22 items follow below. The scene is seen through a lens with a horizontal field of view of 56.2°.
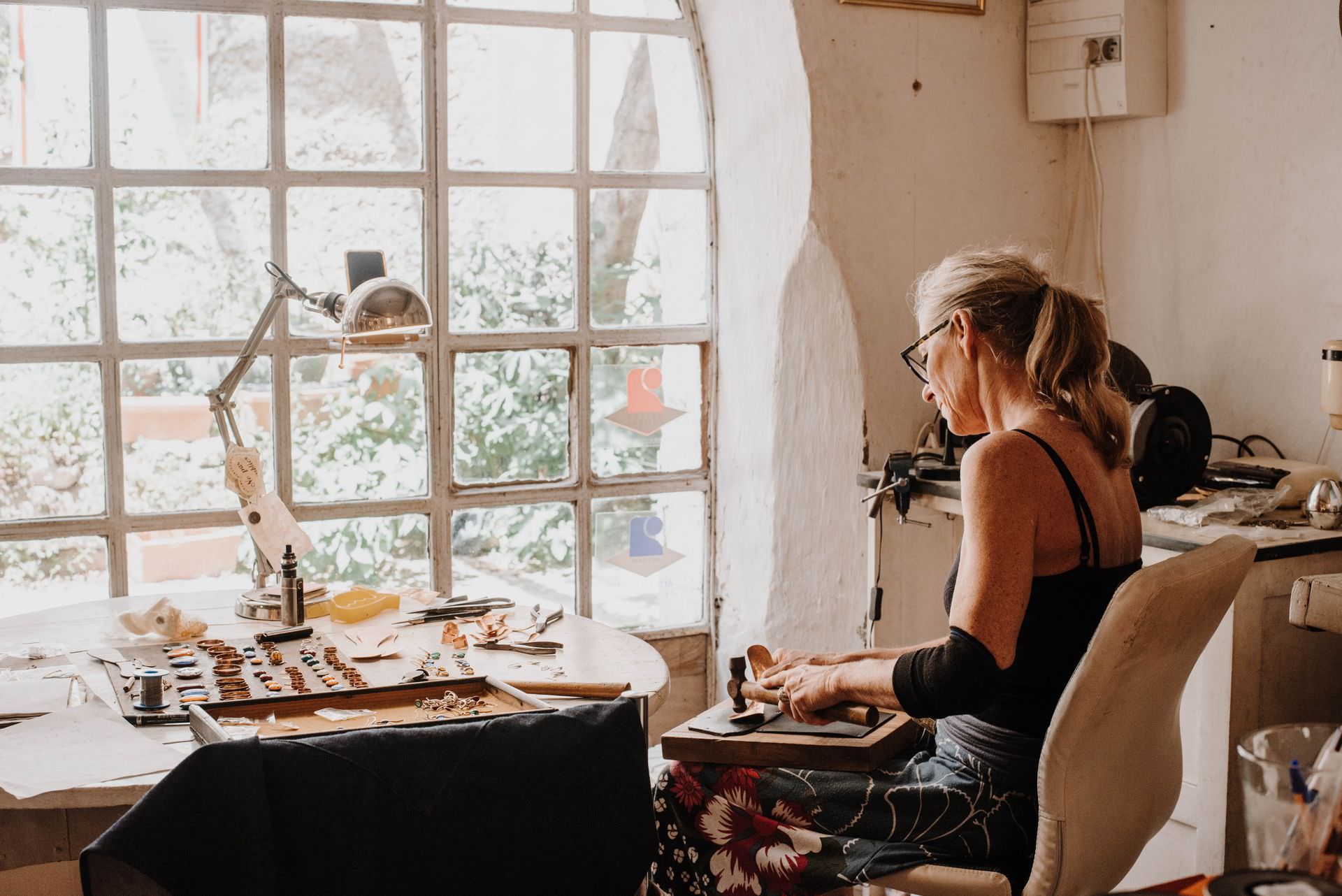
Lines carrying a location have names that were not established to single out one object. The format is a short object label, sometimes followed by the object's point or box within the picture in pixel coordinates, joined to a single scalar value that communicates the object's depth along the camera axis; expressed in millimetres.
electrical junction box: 3248
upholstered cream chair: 1695
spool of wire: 2020
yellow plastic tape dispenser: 2613
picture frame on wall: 3369
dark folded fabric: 1352
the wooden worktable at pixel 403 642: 2217
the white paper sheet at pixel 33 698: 1994
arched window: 3146
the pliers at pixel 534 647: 2395
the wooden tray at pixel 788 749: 1988
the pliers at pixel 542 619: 2566
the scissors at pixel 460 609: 2652
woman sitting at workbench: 1827
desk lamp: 2562
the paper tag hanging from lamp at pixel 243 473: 2693
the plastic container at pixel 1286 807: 928
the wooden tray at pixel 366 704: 1952
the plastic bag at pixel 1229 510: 2635
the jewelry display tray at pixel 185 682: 1989
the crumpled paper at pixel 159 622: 2443
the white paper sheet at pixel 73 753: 1745
